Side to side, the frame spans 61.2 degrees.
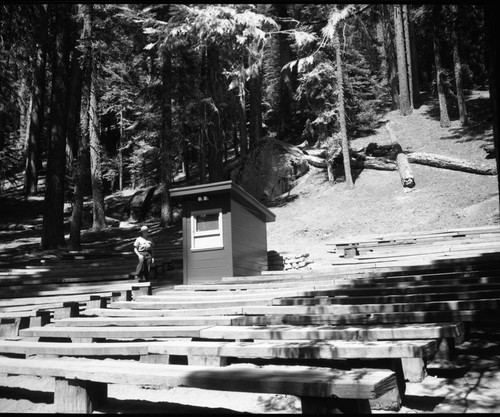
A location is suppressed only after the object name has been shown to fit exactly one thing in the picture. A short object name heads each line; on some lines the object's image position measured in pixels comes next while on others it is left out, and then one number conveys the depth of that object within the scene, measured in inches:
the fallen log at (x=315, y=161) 1204.5
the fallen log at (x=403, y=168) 951.7
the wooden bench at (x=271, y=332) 193.2
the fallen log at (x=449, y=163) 911.0
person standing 532.7
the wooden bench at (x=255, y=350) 174.1
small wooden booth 549.3
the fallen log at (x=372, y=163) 1090.1
